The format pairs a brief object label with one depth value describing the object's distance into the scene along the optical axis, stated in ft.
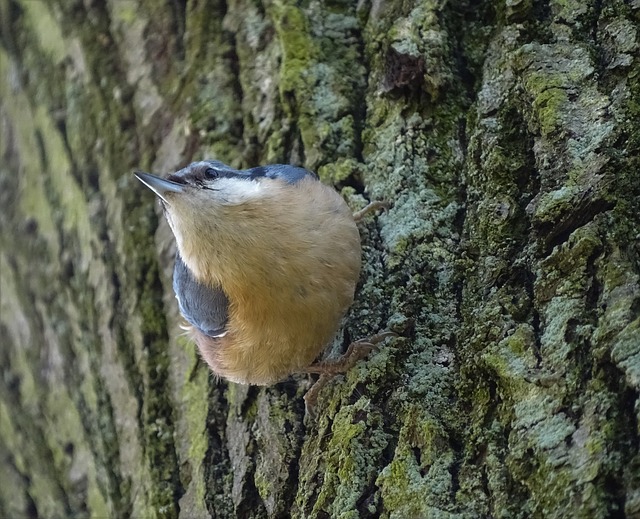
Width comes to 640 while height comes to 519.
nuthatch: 13.20
